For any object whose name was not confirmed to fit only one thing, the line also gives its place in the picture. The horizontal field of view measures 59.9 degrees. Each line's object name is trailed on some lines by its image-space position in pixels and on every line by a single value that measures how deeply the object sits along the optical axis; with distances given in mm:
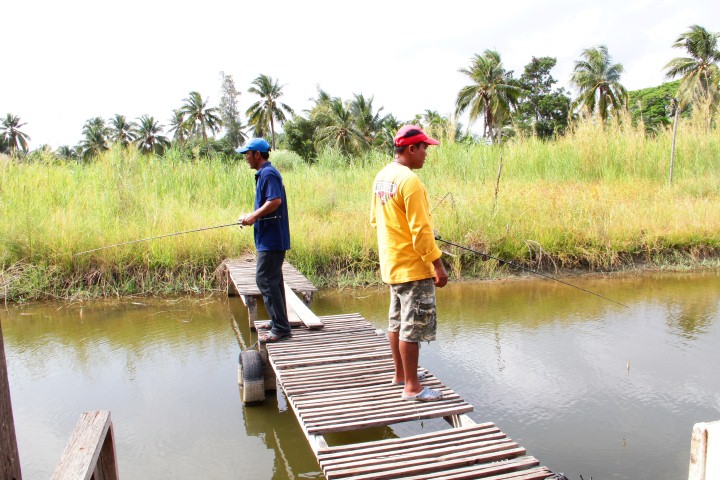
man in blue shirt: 4031
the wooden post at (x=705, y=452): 1068
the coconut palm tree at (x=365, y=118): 32406
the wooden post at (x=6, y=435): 1521
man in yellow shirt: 3068
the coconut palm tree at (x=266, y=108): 35188
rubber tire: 4078
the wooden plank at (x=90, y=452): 1802
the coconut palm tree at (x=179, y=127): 40281
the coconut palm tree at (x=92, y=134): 42688
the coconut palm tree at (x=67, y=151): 39709
